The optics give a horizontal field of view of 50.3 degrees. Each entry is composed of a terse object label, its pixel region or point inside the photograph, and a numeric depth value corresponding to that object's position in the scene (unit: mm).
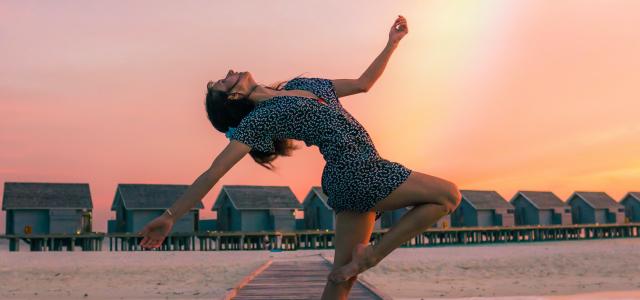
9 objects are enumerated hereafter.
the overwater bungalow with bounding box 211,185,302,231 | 44062
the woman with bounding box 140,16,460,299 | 2584
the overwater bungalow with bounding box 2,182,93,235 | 40969
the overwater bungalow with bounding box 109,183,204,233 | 42094
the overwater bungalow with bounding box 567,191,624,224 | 64312
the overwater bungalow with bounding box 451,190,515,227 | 54591
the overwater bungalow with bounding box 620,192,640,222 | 68688
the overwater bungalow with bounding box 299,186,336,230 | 46875
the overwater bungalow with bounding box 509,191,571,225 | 59562
